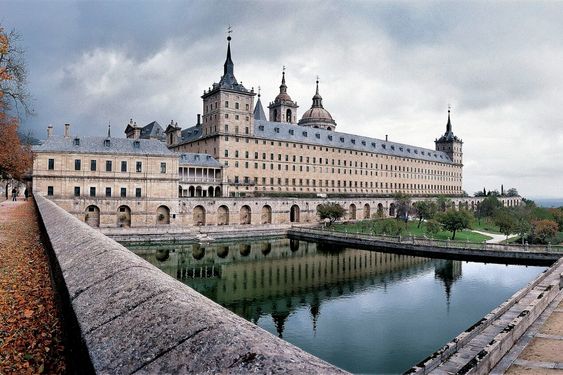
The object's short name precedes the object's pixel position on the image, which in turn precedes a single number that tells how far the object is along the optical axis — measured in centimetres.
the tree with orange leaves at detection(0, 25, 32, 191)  1560
